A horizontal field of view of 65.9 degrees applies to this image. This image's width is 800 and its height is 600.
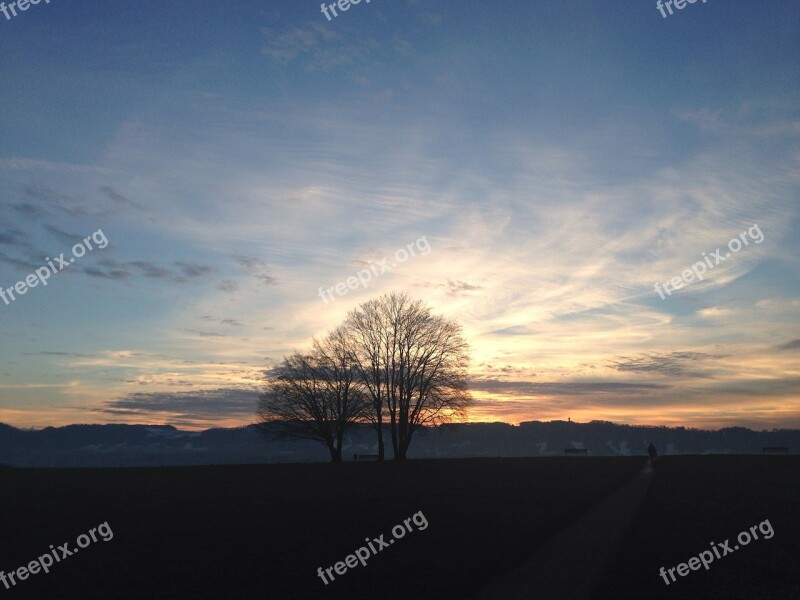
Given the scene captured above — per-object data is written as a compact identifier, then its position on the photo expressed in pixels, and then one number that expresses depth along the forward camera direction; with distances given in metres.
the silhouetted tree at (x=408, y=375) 62.16
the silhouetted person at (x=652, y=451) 58.72
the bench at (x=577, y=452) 84.44
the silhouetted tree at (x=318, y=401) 62.25
